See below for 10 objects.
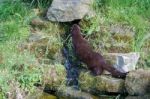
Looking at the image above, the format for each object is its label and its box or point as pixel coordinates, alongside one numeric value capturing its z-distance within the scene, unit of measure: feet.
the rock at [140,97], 24.61
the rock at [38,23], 29.94
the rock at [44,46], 28.71
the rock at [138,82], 24.83
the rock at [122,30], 29.22
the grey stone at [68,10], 29.25
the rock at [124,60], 26.80
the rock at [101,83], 25.89
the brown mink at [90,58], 26.26
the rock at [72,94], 26.12
